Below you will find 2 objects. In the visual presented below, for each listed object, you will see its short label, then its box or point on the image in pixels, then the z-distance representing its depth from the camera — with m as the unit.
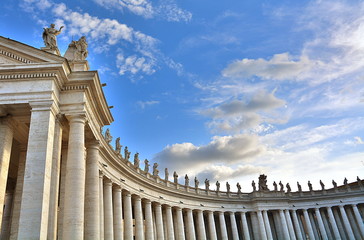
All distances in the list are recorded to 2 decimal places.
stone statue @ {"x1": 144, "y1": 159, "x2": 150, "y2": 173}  63.01
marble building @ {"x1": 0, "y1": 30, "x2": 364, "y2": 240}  23.41
